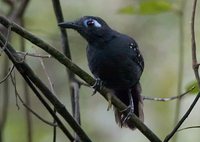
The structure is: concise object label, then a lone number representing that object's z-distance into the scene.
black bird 7.10
